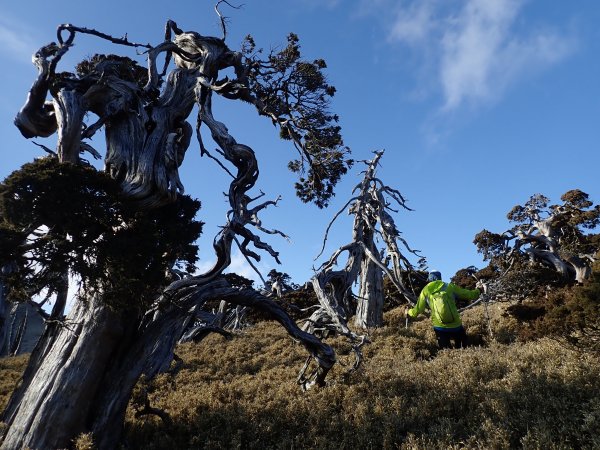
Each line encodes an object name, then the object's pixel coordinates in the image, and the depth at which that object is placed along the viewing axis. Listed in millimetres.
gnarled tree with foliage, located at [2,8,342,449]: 6184
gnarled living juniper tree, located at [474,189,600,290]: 18391
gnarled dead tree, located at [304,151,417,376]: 14194
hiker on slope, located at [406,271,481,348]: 10234
